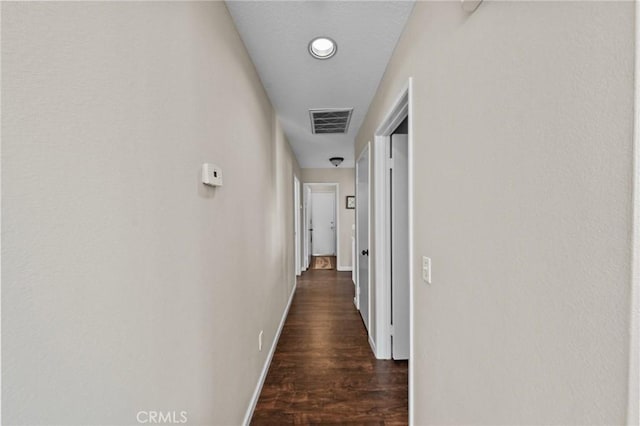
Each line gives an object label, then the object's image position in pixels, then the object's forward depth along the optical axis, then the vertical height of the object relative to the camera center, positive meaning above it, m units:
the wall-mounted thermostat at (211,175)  1.07 +0.15
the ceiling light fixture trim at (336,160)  4.84 +0.92
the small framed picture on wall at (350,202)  6.01 +0.15
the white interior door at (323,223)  8.19 -0.47
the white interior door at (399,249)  2.30 -0.37
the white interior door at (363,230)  2.95 -0.27
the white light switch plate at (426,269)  1.19 -0.29
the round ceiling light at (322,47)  1.60 +1.05
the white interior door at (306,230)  6.05 -0.52
